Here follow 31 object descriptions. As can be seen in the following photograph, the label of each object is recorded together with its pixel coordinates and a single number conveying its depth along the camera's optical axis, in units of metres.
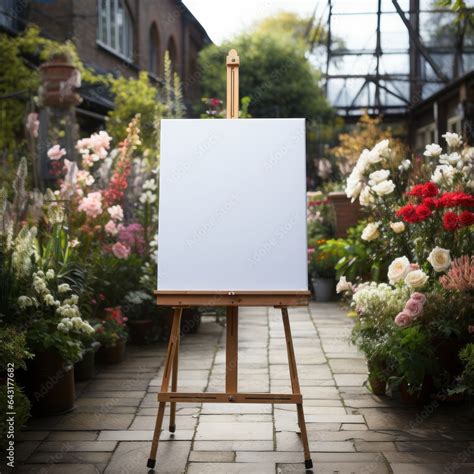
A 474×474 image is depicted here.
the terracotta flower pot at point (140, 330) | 6.81
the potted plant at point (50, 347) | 4.56
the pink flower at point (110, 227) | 6.24
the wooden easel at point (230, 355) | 3.66
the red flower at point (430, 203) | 4.87
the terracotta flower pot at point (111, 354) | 6.00
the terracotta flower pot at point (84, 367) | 5.48
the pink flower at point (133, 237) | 6.96
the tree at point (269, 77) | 18.52
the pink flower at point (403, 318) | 4.53
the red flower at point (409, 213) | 4.86
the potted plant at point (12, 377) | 3.80
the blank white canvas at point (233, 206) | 3.77
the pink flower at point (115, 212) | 6.27
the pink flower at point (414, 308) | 4.54
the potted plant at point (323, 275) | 9.69
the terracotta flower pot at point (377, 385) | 4.90
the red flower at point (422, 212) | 4.81
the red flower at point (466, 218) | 4.64
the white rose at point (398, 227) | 5.44
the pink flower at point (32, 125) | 6.93
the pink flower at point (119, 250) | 6.39
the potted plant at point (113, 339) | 5.83
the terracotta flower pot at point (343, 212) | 9.72
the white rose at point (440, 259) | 4.76
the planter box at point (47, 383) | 4.59
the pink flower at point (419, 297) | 4.56
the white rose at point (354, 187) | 5.86
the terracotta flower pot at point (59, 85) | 7.98
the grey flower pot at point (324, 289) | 9.72
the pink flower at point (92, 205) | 6.01
